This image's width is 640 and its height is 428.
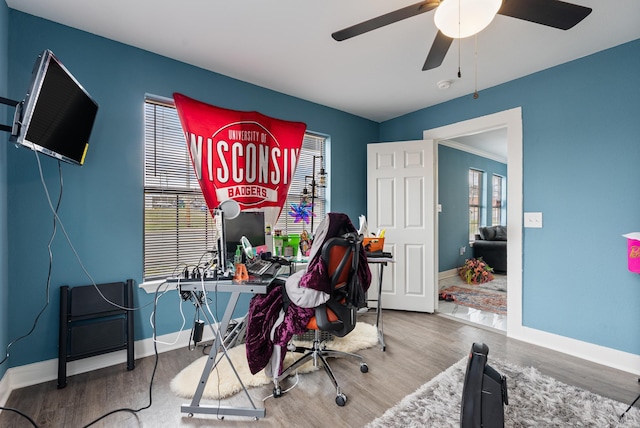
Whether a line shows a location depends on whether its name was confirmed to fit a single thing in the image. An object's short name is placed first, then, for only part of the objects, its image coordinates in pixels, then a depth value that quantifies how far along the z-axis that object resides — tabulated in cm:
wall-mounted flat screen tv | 143
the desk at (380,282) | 245
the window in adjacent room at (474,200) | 608
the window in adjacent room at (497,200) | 684
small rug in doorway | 364
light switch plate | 271
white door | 354
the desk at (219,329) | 162
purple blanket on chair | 173
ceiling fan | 131
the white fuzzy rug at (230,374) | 188
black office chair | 175
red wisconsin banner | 264
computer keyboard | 186
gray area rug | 160
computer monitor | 230
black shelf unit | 200
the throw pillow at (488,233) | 585
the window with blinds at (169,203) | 249
